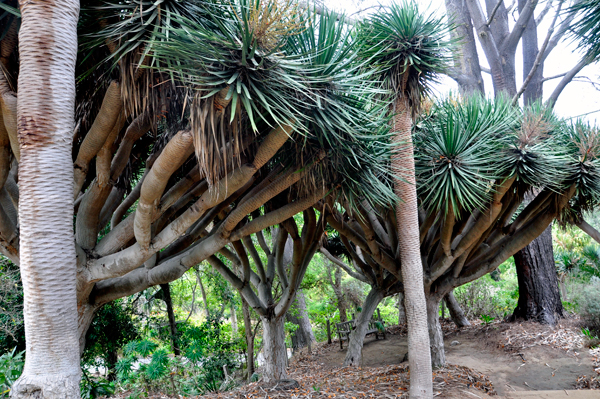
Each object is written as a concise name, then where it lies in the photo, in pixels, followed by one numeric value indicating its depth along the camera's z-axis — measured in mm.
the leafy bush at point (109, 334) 8703
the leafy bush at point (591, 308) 8609
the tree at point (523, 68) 9570
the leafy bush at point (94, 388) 5896
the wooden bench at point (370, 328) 11430
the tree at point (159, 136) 2859
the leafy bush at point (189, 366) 5965
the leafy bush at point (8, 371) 3984
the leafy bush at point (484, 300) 13000
